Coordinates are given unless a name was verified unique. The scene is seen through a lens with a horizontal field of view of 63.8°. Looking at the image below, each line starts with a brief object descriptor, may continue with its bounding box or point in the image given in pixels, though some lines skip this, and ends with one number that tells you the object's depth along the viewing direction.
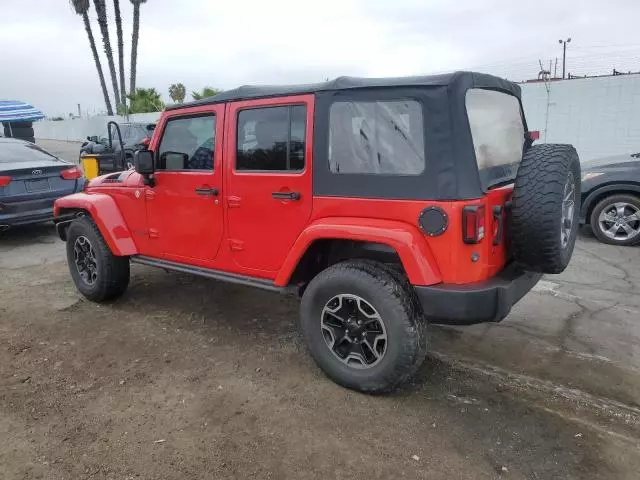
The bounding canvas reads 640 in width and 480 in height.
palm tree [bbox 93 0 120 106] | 33.56
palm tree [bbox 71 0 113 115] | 35.12
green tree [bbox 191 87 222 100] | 25.17
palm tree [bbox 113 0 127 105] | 34.03
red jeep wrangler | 2.80
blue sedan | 7.00
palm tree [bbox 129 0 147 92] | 34.16
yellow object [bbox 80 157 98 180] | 12.03
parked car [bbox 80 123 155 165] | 15.36
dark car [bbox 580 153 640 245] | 6.50
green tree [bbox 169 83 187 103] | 40.50
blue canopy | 17.88
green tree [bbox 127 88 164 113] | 32.03
